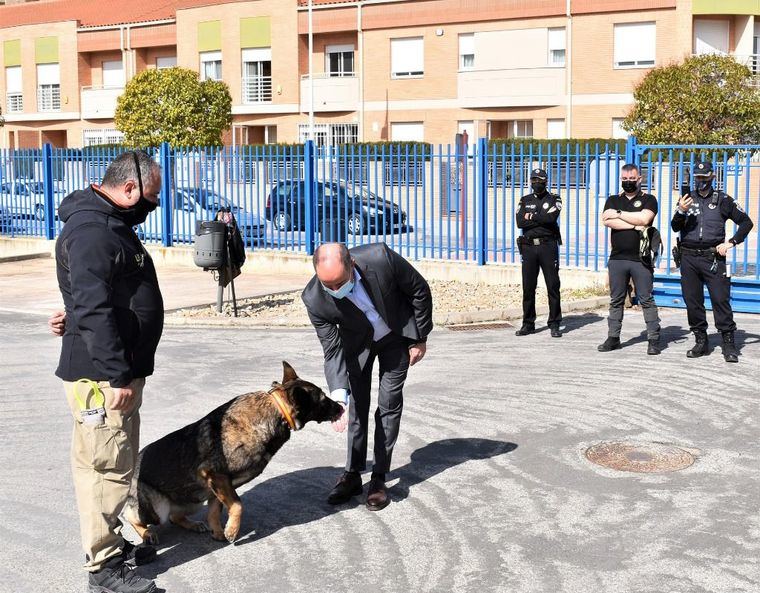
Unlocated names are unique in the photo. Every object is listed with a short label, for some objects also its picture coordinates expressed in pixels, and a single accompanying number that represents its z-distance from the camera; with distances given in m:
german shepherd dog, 5.64
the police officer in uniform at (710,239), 10.59
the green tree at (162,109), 38.59
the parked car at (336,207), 18.28
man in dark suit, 6.00
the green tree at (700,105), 29.47
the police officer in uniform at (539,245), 12.32
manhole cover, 7.18
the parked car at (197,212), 19.94
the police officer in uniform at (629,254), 11.12
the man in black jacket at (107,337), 4.80
